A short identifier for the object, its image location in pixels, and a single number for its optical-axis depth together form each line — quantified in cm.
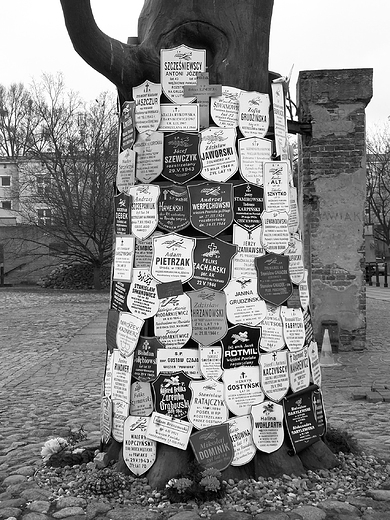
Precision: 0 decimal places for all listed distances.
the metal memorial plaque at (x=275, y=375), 381
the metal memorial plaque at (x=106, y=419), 396
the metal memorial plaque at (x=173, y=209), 387
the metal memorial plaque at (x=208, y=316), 376
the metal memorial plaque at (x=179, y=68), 386
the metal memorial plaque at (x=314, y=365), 413
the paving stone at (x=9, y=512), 342
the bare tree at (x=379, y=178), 4381
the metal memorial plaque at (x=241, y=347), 377
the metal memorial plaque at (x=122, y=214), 398
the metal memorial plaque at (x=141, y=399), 377
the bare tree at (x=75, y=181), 3161
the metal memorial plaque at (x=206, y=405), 369
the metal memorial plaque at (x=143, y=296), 381
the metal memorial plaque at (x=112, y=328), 400
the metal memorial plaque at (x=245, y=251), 386
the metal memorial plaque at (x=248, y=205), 388
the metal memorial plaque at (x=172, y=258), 380
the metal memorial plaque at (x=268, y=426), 377
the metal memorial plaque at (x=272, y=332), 385
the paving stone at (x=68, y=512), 338
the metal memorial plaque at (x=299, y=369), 393
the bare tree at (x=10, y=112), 5677
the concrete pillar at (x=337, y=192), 1088
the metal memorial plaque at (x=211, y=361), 373
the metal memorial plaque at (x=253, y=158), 390
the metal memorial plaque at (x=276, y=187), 392
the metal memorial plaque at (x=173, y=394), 371
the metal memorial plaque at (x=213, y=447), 364
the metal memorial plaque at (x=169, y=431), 366
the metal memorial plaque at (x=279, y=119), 404
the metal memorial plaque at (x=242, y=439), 371
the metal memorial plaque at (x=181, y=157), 388
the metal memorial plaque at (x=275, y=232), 391
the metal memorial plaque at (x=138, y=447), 372
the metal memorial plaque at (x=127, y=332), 383
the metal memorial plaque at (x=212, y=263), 381
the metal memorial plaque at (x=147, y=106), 392
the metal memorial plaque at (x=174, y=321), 376
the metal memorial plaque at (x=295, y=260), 405
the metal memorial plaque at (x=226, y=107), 388
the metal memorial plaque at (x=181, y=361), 373
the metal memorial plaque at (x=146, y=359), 377
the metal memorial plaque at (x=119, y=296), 394
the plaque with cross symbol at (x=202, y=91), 386
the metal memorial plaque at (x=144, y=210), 388
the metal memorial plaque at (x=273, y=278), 389
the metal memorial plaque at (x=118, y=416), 384
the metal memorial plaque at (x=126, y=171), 401
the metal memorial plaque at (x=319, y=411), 405
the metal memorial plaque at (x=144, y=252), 387
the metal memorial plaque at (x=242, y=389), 373
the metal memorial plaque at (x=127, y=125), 402
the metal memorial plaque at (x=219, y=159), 388
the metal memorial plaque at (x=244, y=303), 381
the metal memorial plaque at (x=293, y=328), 392
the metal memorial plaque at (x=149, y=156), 393
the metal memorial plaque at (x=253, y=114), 393
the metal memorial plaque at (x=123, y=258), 393
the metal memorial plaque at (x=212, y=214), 386
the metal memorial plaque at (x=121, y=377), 383
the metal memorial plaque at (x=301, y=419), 389
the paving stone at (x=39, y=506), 347
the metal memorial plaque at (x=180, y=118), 389
